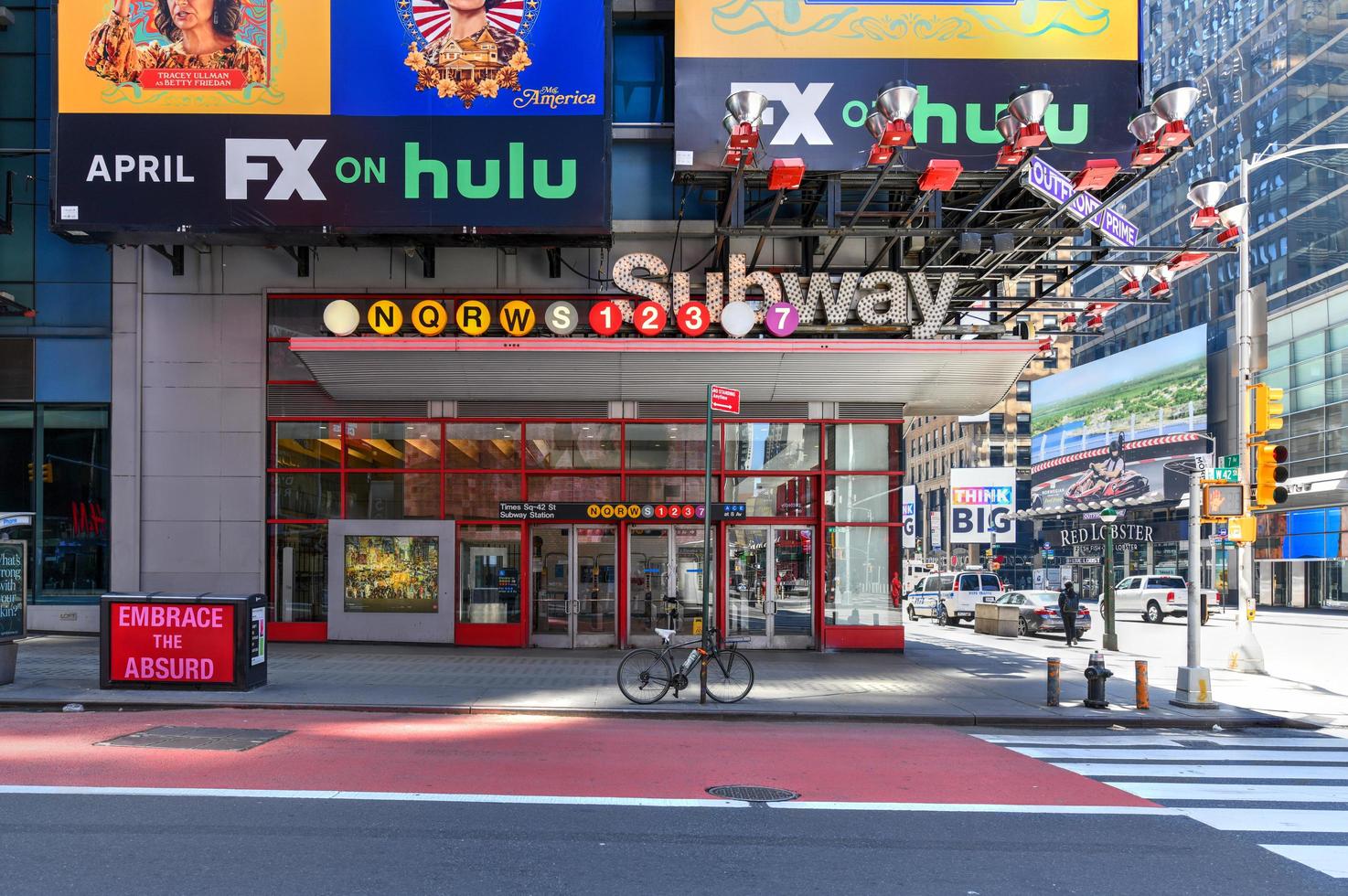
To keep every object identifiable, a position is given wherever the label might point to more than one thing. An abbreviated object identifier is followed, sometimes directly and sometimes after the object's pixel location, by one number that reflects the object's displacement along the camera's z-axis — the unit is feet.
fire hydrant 49.16
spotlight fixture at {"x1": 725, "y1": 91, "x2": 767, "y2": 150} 51.72
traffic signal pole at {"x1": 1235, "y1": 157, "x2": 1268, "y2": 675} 64.69
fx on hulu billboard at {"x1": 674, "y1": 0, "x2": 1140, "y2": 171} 62.23
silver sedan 103.81
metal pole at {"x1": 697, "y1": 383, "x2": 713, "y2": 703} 47.78
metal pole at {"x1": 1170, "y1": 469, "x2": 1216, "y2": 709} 49.49
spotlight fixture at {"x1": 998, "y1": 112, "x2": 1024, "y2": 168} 53.01
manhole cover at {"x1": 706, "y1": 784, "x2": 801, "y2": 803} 30.25
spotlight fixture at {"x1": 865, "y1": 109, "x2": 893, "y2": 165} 54.03
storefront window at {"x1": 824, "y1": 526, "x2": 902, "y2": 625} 71.31
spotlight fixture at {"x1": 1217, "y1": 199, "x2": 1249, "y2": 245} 59.52
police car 126.52
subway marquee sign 66.18
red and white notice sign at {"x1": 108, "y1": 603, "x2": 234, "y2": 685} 48.03
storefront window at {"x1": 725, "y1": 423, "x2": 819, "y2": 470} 71.97
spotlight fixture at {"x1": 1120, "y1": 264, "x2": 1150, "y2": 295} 69.82
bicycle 47.98
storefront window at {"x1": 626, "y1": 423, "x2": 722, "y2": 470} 71.72
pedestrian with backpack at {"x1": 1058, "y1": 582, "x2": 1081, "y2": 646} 91.56
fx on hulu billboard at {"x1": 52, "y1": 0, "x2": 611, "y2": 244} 61.77
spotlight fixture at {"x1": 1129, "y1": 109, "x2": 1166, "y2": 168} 53.72
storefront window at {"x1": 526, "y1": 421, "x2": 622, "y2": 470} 71.72
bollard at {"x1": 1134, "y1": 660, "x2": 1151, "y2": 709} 49.02
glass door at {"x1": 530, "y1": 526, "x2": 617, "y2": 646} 71.05
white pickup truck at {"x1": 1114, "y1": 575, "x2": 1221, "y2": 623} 138.21
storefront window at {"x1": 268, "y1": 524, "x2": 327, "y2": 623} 71.05
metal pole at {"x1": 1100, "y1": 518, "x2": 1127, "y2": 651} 87.10
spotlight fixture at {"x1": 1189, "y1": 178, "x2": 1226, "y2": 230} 58.29
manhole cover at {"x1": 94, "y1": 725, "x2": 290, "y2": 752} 36.68
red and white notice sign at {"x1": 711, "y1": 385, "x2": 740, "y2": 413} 49.49
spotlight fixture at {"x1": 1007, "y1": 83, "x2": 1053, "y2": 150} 50.39
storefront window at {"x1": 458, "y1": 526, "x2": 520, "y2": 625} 71.10
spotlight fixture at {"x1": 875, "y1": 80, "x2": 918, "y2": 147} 51.97
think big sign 116.67
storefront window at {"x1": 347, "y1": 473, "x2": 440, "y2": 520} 71.26
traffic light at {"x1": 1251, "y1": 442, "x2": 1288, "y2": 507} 55.83
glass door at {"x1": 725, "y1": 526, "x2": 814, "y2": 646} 71.72
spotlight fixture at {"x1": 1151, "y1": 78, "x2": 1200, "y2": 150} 51.55
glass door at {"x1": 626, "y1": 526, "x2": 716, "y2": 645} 71.36
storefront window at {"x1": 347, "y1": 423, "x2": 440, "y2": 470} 71.67
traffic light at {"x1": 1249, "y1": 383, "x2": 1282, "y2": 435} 58.59
